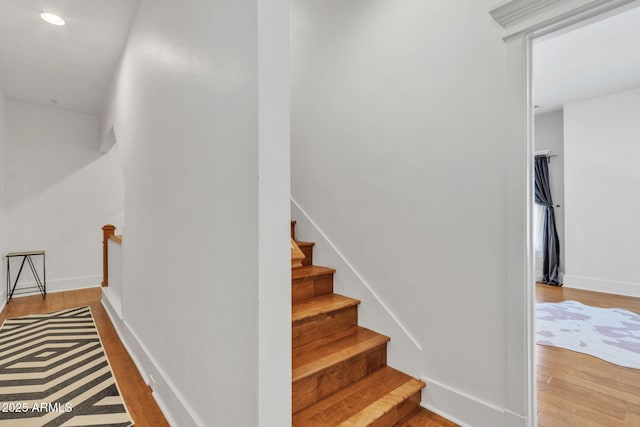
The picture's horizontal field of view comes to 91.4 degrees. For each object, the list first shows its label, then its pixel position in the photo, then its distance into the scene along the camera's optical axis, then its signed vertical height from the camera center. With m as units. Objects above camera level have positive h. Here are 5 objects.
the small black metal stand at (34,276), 4.16 -0.85
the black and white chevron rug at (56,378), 1.71 -1.10
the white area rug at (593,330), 2.51 -1.11
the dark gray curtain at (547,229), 4.94 -0.25
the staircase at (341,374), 1.46 -0.84
